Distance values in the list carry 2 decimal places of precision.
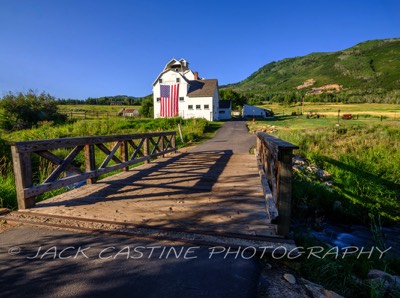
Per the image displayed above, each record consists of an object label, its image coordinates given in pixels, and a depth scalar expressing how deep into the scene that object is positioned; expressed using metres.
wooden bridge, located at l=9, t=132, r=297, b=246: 2.93
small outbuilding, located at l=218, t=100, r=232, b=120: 47.25
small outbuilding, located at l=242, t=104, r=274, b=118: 56.97
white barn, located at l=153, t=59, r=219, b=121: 37.59
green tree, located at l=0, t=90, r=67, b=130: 22.69
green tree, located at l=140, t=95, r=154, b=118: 52.62
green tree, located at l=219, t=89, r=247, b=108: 65.69
